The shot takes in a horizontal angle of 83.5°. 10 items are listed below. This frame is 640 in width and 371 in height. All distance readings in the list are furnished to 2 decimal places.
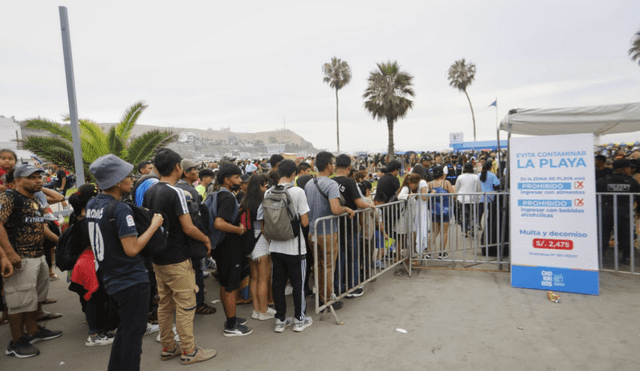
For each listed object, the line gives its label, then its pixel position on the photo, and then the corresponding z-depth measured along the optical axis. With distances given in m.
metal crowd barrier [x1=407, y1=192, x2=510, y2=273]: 5.82
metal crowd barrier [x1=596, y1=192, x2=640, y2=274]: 5.54
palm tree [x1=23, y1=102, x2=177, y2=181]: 8.90
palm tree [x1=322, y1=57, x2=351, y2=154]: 51.41
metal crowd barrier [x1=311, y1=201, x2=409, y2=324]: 4.31
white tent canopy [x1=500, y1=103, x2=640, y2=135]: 4.94
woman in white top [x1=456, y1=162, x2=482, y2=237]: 7.26
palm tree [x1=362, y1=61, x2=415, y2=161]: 30.78
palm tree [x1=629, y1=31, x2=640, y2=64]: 31.03
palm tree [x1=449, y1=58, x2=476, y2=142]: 47.06
